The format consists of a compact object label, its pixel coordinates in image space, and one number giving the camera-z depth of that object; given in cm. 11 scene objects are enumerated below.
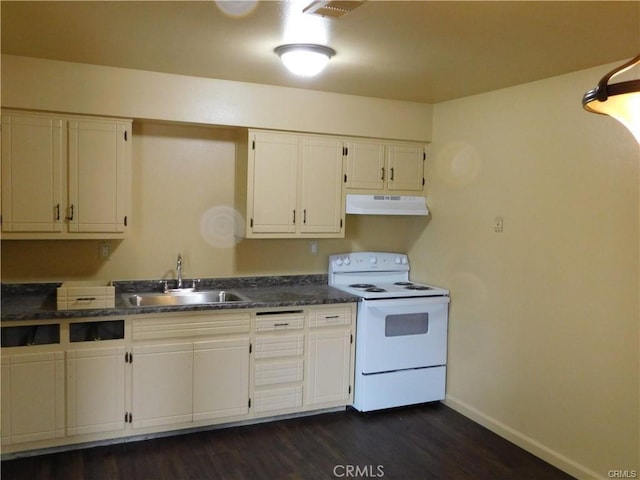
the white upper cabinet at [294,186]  402
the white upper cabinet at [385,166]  434
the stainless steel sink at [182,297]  394
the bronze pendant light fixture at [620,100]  136
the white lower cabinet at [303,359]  382
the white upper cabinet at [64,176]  340
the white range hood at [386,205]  433
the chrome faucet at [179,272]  411
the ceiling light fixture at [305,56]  292
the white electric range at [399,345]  407
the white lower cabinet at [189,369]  347
